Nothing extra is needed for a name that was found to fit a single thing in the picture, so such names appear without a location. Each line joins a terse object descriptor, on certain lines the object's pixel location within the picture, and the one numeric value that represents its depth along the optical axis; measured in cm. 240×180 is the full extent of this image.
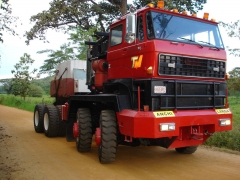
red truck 537
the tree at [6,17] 1048
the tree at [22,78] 2969
